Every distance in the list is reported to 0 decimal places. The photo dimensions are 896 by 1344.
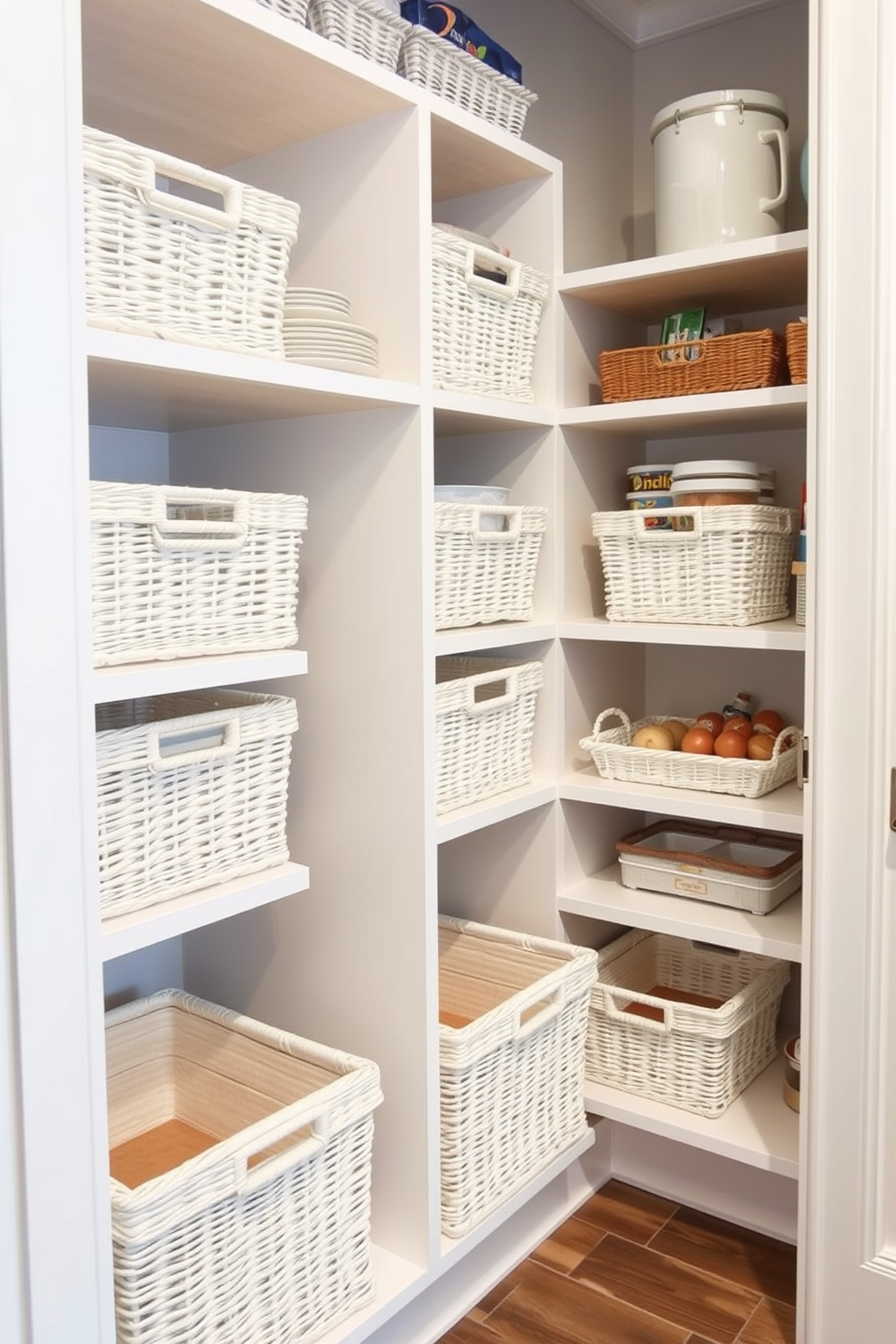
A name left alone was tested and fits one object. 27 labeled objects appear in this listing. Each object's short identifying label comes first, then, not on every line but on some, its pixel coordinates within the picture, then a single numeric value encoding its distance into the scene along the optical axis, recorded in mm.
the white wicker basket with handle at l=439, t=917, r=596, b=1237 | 1664
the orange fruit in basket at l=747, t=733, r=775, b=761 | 1925
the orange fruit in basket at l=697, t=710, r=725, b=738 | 2043
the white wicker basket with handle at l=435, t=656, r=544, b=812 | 1736
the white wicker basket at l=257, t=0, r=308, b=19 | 1424
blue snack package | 1697
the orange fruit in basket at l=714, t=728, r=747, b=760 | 1943
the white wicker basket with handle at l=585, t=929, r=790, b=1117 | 1891
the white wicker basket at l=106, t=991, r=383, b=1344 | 1230
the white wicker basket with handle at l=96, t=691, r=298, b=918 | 1265
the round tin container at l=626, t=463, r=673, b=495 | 2014
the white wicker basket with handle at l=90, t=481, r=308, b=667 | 1245
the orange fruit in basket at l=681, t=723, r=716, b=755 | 1971
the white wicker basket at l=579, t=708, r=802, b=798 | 1871
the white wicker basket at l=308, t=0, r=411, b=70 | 1493
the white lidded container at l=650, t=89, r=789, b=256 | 1829
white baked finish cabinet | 1062
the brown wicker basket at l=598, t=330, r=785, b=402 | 1801
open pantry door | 1485
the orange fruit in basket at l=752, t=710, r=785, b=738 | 2061
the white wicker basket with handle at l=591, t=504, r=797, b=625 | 1846
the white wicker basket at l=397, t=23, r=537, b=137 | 1631
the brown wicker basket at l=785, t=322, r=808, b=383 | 1710
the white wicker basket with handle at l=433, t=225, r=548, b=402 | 1668
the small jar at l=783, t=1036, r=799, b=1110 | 1904
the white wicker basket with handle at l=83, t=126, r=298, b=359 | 1185
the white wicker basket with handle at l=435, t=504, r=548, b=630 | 1698
